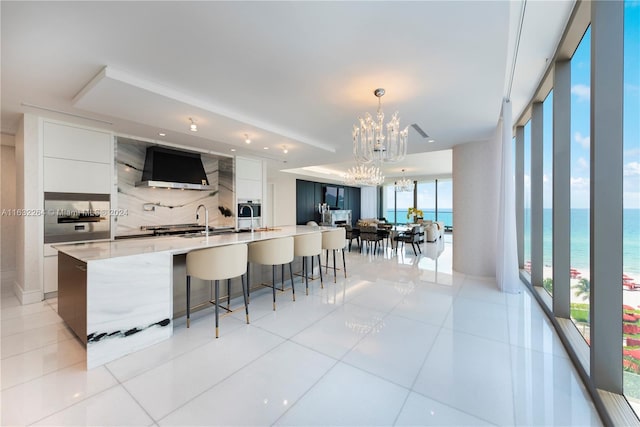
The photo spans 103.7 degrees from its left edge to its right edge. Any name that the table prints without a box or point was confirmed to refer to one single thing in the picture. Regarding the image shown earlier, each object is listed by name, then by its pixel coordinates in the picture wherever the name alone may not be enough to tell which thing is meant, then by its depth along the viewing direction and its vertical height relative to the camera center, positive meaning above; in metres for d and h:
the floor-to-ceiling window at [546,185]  3.30 +0.34
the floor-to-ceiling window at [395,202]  13.53 +0.51
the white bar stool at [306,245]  3.72 -0.50
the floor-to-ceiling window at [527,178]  4.37 +0.57
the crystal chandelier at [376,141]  2.69 +0.79
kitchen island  2.03 -0.74
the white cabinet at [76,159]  3.48 +0.77
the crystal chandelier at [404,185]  10.19 +1.05
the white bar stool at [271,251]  3.17 -0.52
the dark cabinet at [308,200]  10.04 +0.48
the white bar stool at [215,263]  2.51 -0.53
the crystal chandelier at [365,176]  7.20 +1.07
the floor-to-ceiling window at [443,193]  11.86 +0.87
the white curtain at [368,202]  14.07 +0.51
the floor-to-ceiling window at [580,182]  2.32 +0.28
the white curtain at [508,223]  3.70 -0.18
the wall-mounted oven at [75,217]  3.50 -0.08
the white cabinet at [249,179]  5.82 +0.78
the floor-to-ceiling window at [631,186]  1.50 +0.15
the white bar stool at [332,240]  4.34 -0.50
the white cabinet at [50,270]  3.47 -0.81
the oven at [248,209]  5.83 +0.05
